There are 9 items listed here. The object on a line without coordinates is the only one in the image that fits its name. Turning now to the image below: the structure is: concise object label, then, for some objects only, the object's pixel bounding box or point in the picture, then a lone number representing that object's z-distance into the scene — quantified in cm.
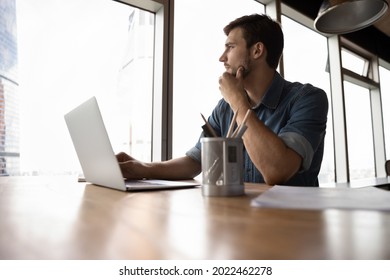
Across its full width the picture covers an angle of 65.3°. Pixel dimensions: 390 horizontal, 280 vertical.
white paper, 54
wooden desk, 31
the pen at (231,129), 78
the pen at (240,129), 74
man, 105
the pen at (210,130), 80
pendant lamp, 158
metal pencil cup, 69
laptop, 77
